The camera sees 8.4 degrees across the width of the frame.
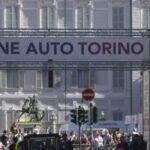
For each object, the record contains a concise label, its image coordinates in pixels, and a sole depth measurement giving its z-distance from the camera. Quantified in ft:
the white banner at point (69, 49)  109.60
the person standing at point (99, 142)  168.49
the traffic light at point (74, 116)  139.13
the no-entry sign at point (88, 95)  133.18
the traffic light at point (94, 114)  134.51
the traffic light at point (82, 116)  137.69
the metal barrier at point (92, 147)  159.65
